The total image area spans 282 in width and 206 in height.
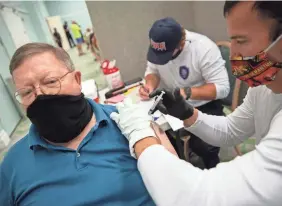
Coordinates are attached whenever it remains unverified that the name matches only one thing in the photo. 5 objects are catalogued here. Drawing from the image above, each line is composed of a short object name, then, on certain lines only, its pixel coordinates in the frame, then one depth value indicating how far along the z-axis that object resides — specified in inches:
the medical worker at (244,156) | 21.5
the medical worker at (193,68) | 60.4
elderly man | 36.0
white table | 54.9
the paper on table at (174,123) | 53.2
